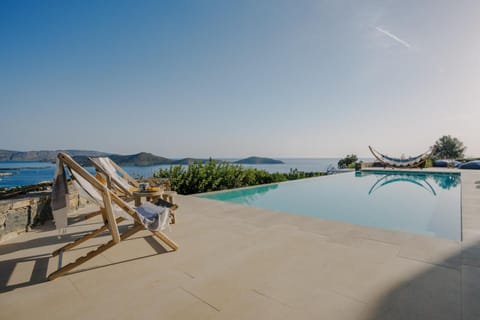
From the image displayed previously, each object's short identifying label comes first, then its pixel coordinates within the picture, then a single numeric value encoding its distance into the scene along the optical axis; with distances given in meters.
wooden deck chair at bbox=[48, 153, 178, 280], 2.12
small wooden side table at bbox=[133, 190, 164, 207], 3.32
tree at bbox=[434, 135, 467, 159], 32.09
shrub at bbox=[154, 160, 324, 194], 7.14
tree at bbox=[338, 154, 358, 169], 19.80
